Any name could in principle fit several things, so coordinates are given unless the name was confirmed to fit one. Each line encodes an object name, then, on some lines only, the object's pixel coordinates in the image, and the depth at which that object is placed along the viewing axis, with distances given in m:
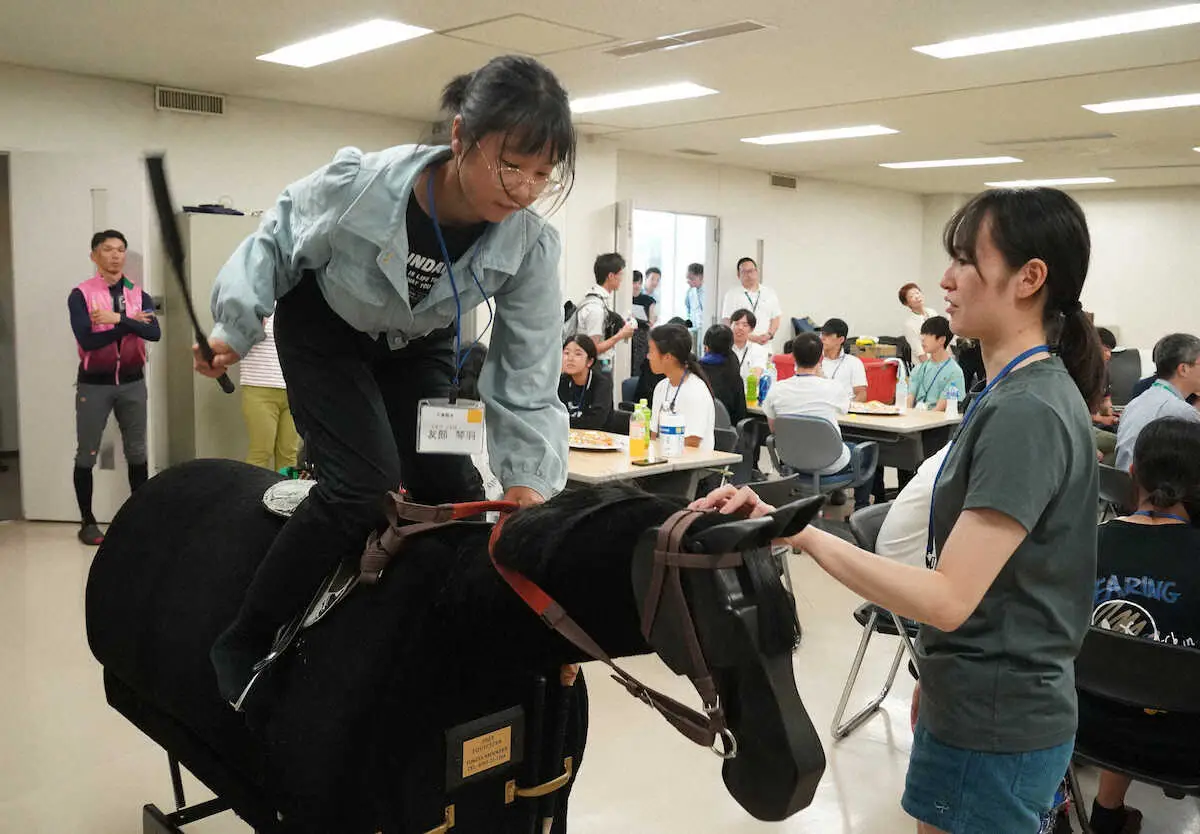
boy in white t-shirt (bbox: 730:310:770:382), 8.30
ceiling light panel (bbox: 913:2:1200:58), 5.51
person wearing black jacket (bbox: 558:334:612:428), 5.59
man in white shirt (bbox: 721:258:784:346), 11.01
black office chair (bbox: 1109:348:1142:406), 10.70
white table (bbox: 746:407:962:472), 6.46
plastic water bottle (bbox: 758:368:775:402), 7.43
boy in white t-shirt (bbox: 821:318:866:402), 7.45
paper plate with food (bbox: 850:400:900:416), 6.84
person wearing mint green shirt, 7.19
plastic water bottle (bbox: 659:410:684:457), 4.87
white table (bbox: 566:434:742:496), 4.33
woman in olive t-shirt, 1.47
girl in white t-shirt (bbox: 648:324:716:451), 5.32
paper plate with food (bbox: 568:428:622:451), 4.89
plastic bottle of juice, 4.71
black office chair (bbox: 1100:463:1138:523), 3.72
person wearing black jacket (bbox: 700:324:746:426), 6.74
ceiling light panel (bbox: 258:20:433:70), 6.11
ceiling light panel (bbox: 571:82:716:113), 7.84
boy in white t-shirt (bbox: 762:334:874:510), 6.11
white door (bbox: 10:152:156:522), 6.43
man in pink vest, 6.05
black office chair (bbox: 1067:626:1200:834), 2.22
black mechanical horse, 1.15
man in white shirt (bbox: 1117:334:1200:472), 4.25
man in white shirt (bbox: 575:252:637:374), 7.77
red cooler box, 7.89
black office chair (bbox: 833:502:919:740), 3.28
